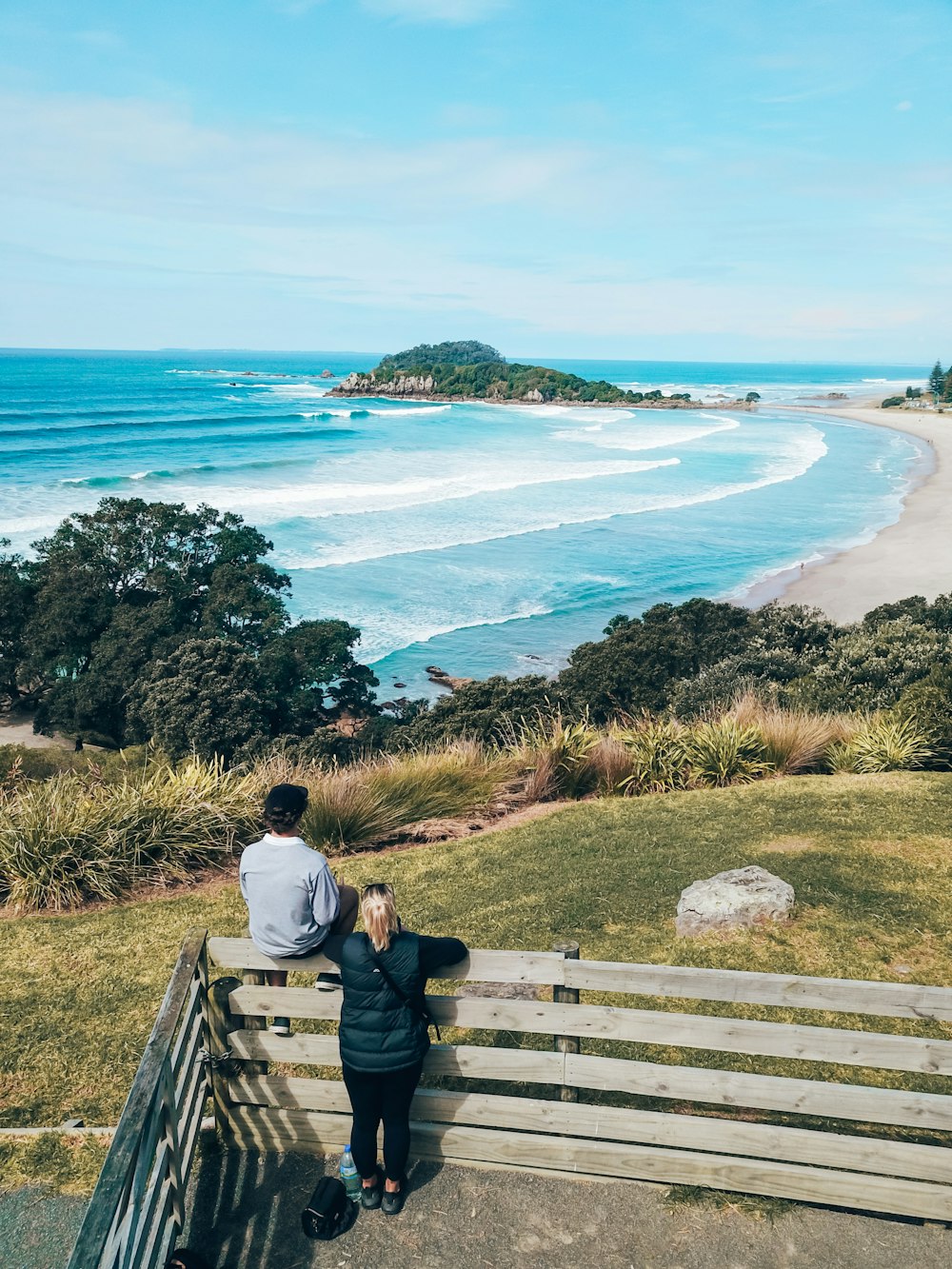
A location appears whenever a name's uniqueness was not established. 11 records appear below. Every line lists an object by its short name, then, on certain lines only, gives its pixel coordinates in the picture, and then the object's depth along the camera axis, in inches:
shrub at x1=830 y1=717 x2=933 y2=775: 446.0
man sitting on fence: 183.3
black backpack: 168.1
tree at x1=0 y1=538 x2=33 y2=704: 876.0
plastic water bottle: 176.6
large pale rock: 283.1
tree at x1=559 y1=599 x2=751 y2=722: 721.0
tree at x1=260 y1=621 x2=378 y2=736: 816.9
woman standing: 166.4
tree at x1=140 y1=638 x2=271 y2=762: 702.5
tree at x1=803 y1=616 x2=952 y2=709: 559.5
